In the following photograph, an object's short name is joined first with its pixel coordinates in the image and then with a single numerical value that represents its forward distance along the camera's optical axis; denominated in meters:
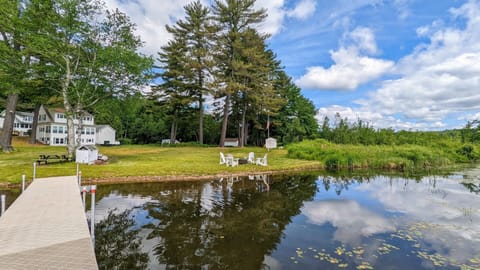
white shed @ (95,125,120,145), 41.66
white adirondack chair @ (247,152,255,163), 17.67
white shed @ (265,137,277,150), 25.80
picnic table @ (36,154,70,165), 13.40
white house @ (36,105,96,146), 33.97
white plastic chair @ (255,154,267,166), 17.12
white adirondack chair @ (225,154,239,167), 16.15
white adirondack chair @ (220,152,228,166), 16.81
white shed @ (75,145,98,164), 13.94
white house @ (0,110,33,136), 39.39
